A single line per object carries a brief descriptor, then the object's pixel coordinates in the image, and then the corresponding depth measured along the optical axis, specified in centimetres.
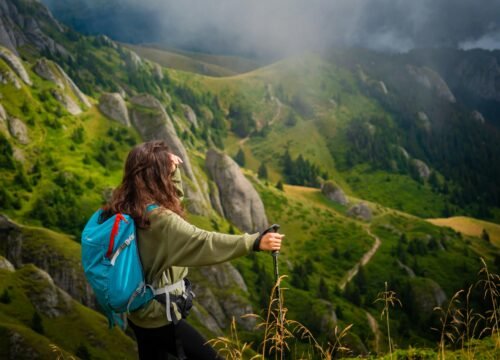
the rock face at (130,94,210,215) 9025
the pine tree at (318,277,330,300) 9106
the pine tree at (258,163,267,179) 18618
